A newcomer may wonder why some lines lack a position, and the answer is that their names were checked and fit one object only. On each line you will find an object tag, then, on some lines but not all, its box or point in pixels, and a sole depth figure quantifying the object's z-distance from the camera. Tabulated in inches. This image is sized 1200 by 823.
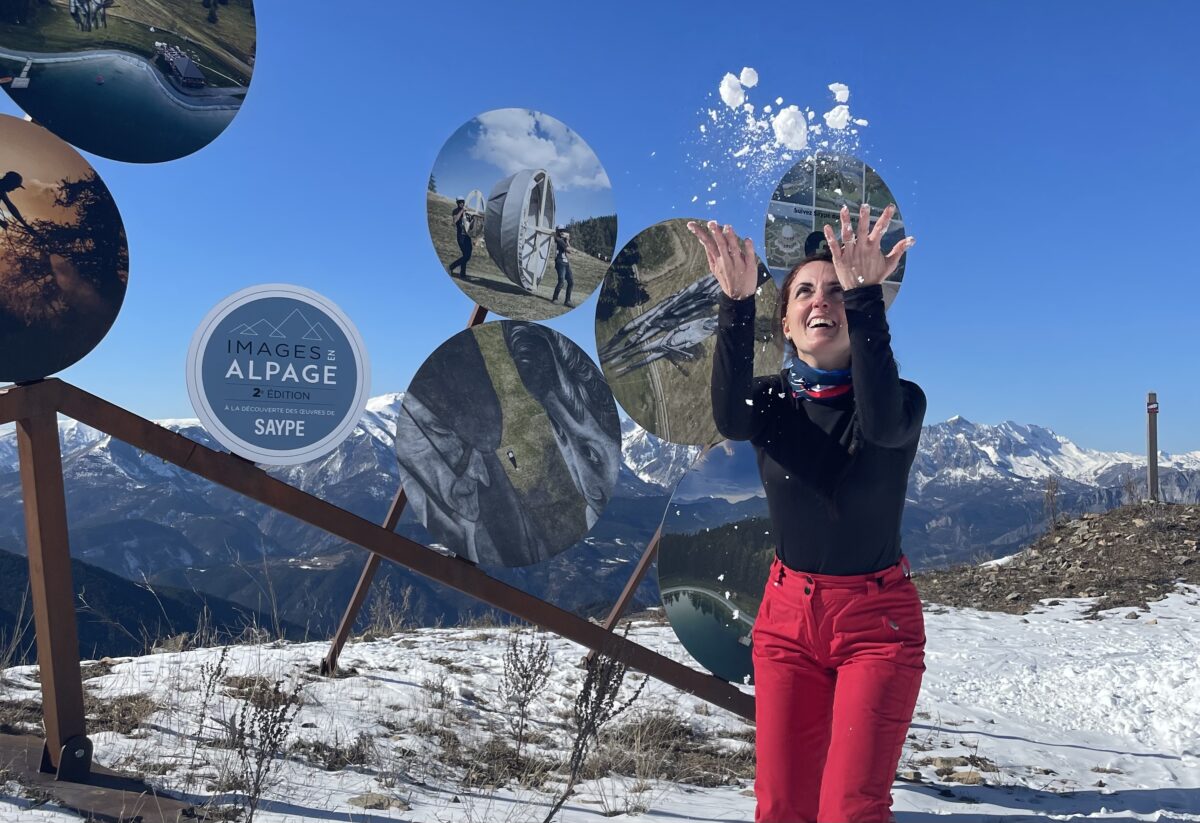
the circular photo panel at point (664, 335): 177.8
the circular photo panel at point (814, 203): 182.9
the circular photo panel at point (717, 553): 159.2
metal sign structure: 128.3
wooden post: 617.6
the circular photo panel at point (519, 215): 169.2
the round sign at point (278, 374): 140.8
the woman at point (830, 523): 78.5
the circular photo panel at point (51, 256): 125.7
